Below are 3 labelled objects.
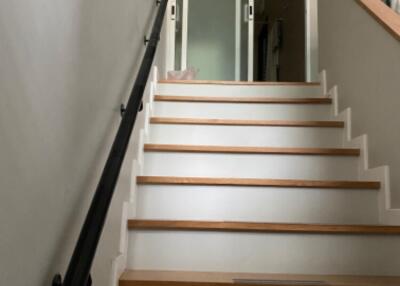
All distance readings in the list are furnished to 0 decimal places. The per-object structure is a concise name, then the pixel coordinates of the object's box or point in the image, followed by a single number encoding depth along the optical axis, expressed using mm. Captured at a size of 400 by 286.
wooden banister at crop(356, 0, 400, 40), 1951
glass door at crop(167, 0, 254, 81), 4938
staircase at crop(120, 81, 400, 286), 1689
